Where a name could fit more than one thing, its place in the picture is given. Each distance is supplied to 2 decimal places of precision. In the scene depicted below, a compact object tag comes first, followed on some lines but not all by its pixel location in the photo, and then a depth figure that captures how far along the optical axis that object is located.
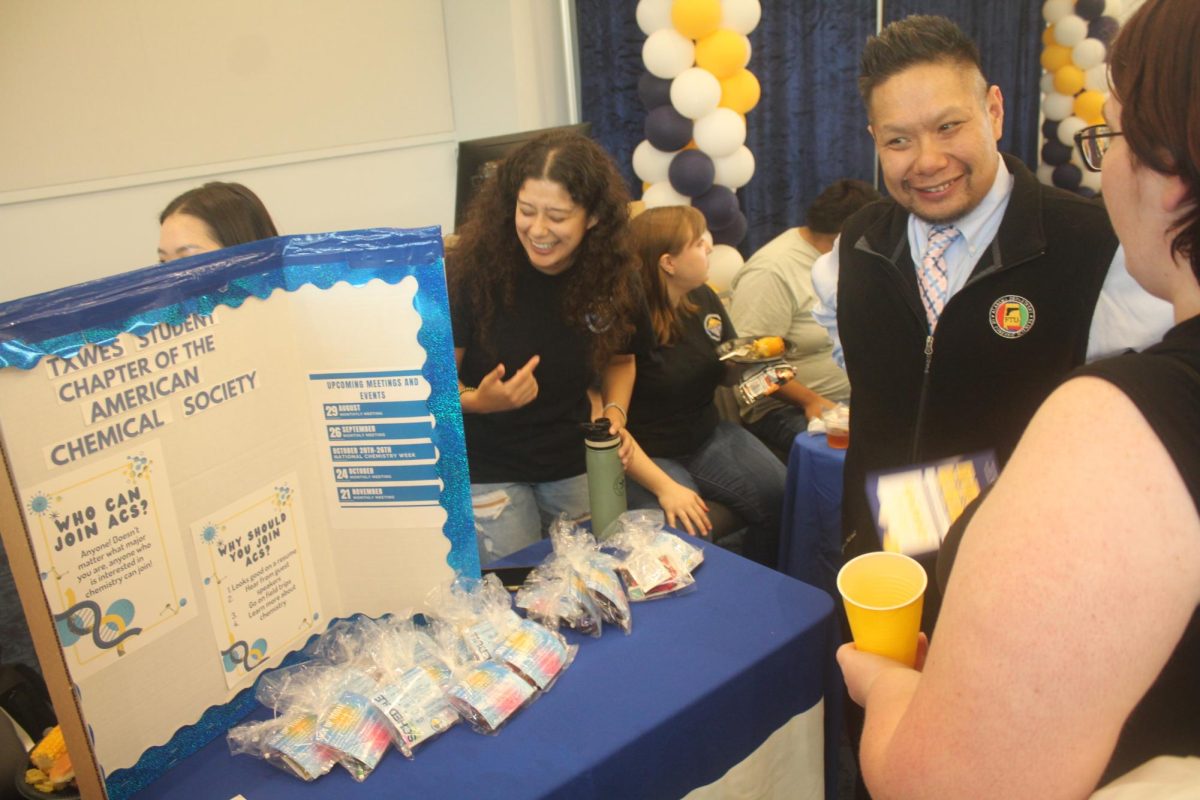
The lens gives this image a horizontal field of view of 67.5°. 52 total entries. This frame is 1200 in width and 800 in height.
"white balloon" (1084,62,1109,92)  6.42
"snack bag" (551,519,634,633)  1.38
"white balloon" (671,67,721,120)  4.16
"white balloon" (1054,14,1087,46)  6.28
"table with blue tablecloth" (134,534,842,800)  1.11
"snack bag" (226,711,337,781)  1.11
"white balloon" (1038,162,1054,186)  6.88
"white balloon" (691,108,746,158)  4.21
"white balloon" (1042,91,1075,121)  6.62
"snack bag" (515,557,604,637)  1.37
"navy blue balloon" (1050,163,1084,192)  6.64
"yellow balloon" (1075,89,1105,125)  6.31
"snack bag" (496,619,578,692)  1.24
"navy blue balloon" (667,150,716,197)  4.25
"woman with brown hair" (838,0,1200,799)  0.60
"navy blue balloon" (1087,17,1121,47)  6.07
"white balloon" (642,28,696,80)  4.18
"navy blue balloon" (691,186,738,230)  4.37
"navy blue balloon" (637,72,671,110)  4.32
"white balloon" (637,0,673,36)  4.20
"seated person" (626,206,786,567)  2.87
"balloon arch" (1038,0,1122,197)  6.24
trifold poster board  0.95
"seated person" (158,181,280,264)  1.88
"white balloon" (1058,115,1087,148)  6.45
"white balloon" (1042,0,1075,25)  6.34
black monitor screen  3.29
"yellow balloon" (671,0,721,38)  4.05
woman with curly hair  2.15
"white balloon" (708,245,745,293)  4.33
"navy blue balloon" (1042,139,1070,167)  6.62
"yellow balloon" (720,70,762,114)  4.32
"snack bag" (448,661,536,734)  1.17
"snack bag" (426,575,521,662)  1.26
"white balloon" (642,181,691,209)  4.36
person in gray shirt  3.31
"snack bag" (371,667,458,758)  1.14
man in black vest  1.57
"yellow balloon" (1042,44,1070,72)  6.54
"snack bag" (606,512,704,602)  1.46
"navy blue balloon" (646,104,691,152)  4.27
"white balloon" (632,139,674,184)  4.43
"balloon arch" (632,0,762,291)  4.16
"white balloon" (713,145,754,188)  4.35
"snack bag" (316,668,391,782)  1.11
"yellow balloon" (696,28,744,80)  4.16
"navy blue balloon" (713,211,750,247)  4.51
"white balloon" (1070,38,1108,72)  6.24
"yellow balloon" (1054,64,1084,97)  6.52
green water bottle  1.65
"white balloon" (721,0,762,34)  4.14
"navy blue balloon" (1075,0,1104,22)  6.15
